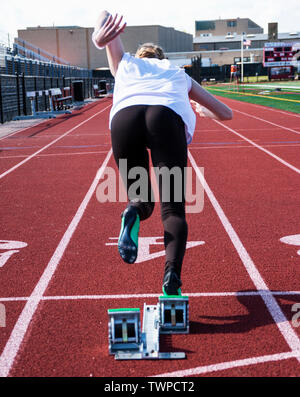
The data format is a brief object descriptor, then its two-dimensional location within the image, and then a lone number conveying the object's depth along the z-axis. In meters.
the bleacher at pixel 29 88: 23.44
